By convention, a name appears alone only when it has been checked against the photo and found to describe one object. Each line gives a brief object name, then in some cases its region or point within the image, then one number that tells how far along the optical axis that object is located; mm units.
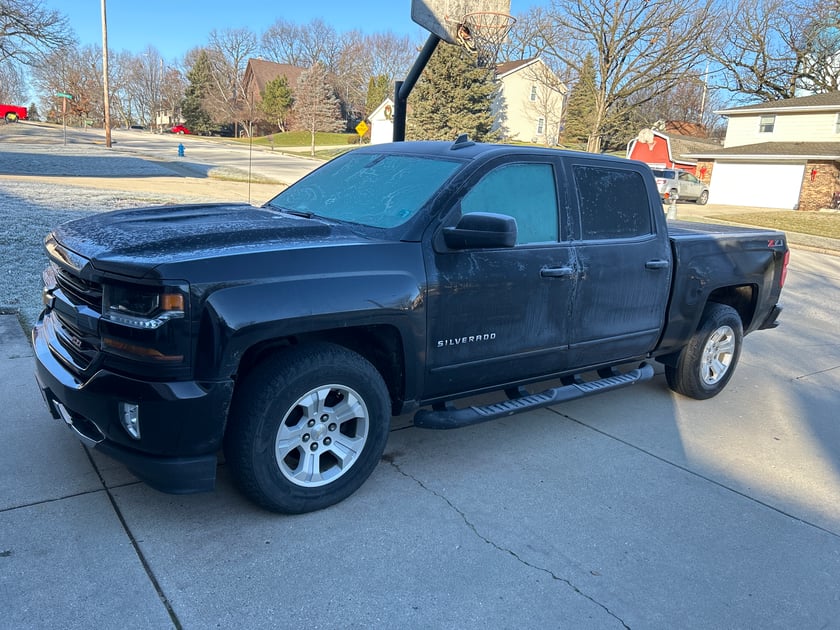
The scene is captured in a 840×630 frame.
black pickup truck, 2920
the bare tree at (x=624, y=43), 29344
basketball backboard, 8656
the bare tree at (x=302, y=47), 95562
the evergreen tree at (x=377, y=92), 73562
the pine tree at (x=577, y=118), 55062
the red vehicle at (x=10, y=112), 64375
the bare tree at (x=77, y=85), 70312
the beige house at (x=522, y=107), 56812
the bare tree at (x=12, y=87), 81688
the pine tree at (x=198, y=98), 81938
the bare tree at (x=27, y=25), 31734
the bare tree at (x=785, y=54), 44125
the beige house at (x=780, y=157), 30594
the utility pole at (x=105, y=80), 37938
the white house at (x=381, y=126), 61247
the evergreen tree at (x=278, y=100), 75250
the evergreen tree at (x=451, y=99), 44062
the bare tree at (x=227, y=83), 71250
